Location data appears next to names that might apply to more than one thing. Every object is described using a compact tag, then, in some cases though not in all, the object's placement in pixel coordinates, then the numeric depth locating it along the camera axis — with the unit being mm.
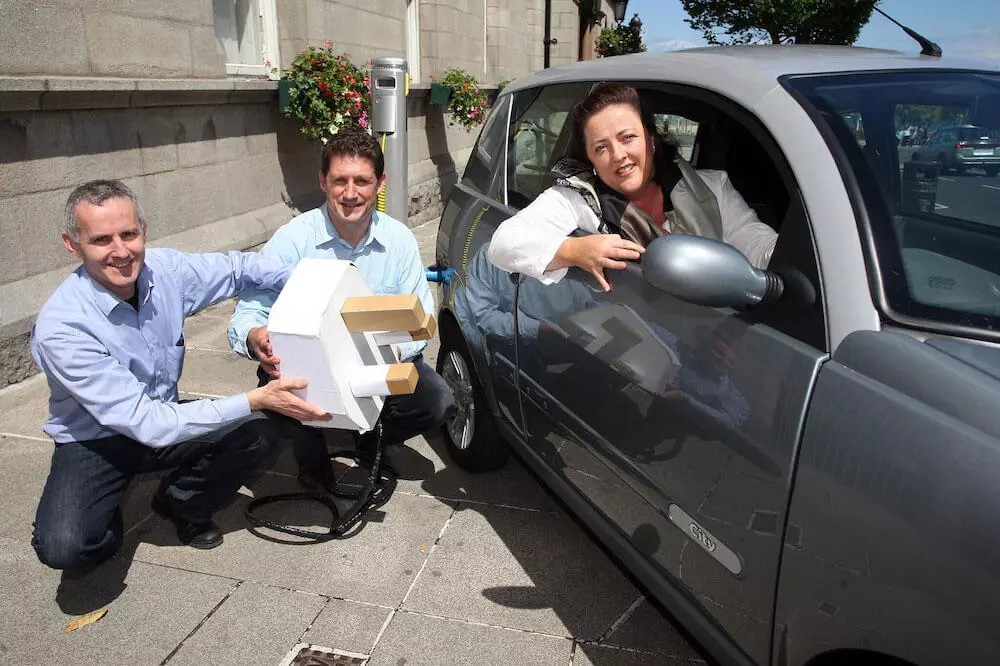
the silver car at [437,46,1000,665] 1316
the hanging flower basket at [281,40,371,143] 6926
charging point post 7215
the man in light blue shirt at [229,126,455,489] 3107
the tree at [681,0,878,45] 35938
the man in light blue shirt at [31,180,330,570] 2506
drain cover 2369
